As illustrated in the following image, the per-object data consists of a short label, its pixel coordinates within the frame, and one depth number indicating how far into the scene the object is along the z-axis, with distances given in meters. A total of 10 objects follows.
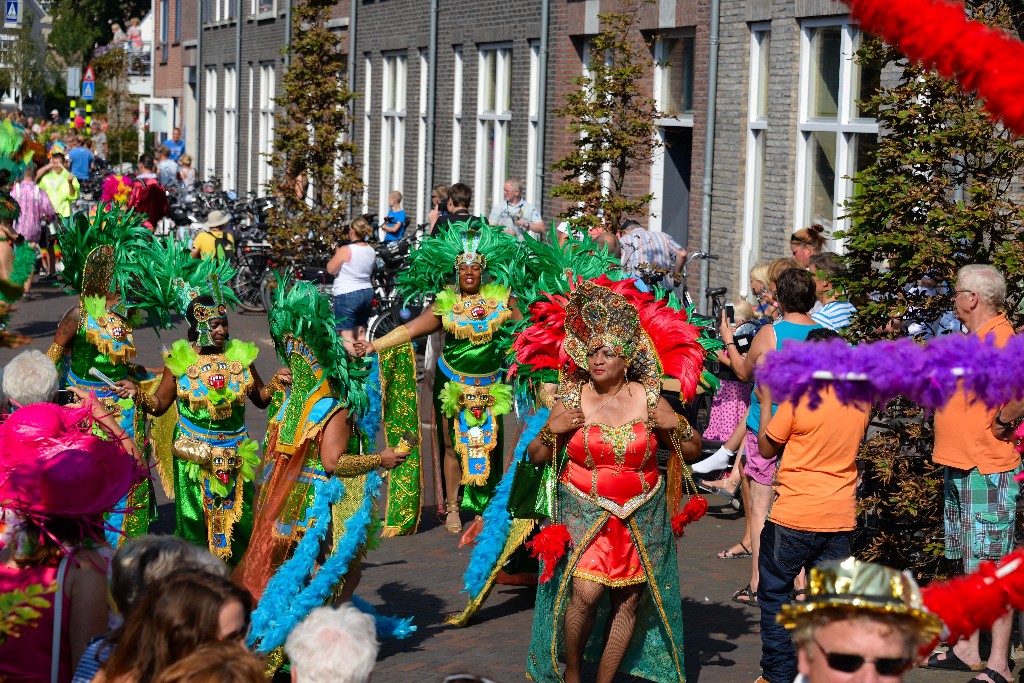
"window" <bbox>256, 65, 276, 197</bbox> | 34.81
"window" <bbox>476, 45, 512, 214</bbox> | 21.92
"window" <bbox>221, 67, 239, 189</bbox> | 39.12
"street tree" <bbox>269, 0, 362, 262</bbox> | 19.88
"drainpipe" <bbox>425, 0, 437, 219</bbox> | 23.70
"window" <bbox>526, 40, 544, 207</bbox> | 20.36
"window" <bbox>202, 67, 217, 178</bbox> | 41.38
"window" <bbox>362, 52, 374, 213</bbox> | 27.62
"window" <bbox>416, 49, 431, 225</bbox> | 24.98
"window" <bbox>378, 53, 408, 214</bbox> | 26.41
